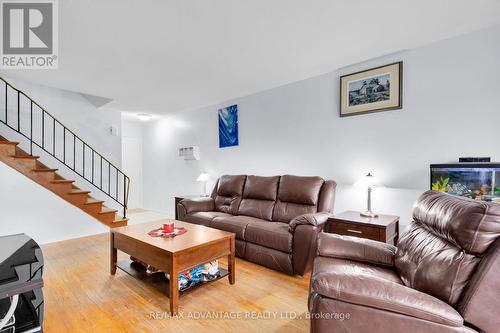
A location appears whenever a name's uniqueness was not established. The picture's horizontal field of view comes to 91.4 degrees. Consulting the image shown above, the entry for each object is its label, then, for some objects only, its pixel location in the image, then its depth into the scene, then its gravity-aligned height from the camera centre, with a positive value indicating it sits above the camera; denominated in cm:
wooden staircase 334 -27
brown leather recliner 105 -59
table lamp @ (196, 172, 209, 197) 476 -26
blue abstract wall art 447 +70
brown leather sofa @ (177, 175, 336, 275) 252 -67
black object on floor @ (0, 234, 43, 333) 105 -57
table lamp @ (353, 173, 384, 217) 270 -23
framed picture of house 277 +89
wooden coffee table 191 -75
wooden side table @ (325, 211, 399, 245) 233 -64
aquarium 215 -15
